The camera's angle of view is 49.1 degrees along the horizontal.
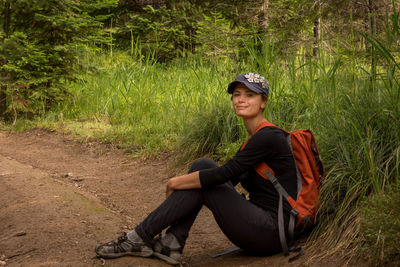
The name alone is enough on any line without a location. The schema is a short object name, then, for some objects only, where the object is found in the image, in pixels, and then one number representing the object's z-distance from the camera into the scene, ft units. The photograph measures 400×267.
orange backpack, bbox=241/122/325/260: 10.25
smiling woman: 10.39
